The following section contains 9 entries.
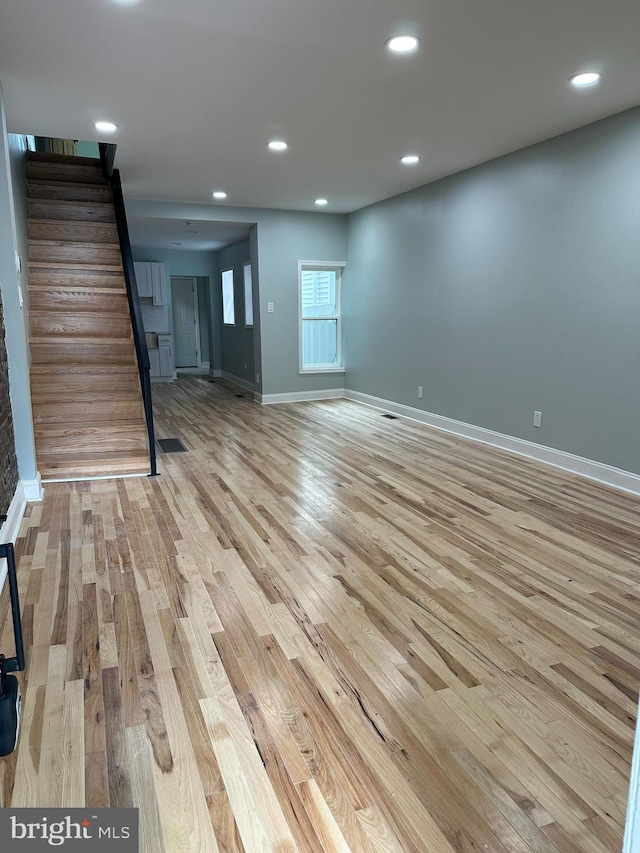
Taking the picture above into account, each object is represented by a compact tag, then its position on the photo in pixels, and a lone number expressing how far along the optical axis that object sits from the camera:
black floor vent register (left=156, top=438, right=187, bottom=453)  5.19
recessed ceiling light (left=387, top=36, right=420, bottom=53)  2.74
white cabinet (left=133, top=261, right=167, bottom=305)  10.08
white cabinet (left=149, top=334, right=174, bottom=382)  10.31
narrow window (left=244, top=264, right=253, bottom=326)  8.57
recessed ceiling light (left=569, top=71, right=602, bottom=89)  3.14
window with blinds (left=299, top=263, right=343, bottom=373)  7.99
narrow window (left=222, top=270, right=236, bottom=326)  9.95
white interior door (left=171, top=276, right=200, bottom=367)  11.94
